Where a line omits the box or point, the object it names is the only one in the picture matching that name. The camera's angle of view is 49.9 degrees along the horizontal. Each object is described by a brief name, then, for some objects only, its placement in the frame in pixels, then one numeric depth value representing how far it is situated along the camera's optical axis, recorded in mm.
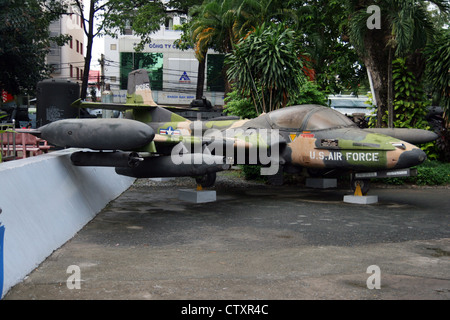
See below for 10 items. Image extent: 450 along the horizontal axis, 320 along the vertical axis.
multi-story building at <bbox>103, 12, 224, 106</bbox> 54000
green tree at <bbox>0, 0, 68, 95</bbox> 27719
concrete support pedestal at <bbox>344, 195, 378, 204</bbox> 11523
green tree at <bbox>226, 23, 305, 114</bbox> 16047
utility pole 52556
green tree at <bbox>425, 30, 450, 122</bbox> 15805
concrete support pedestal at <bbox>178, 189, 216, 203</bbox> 11477
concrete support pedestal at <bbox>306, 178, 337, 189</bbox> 14484
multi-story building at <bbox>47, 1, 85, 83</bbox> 63062
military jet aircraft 8344
